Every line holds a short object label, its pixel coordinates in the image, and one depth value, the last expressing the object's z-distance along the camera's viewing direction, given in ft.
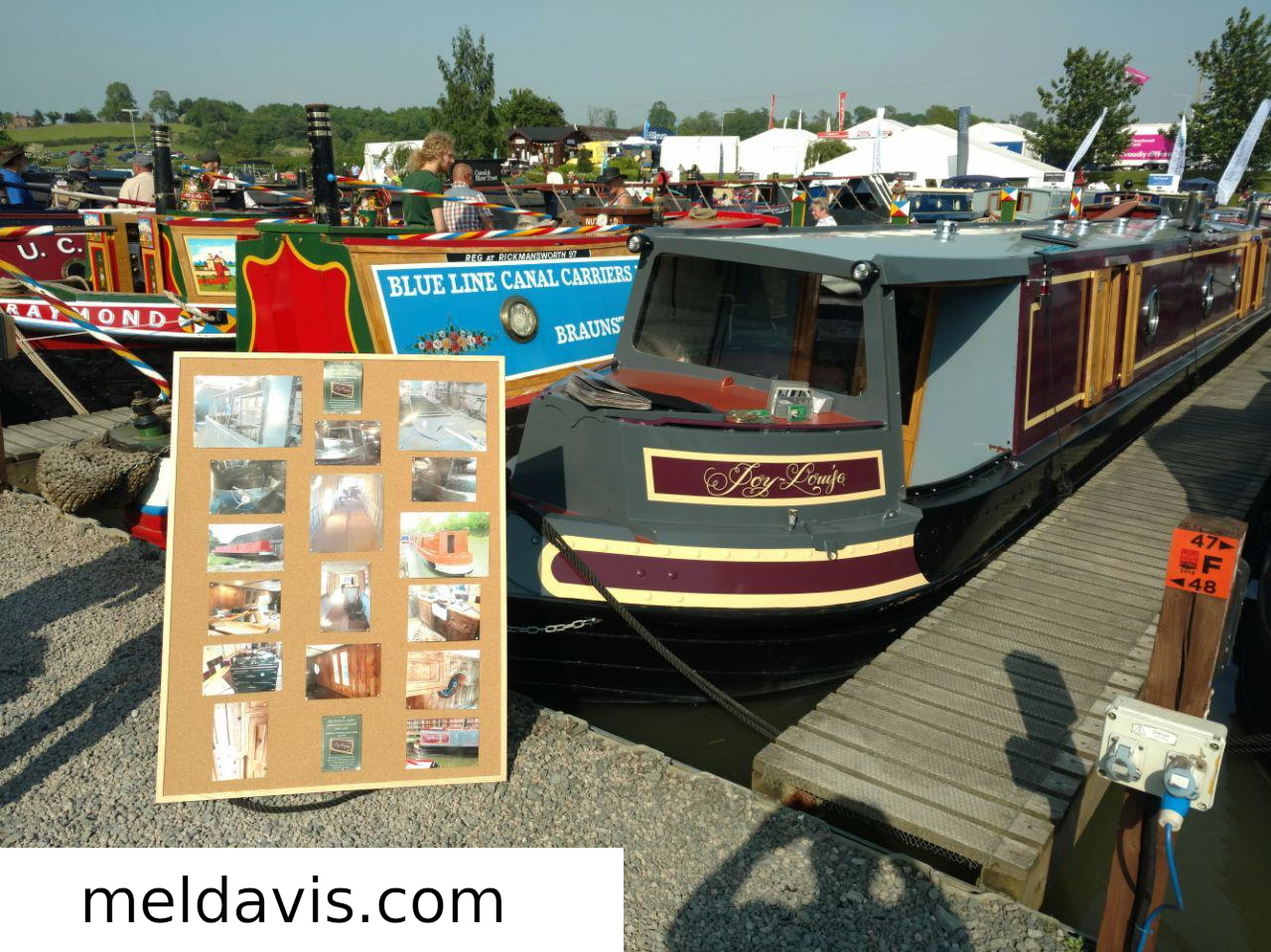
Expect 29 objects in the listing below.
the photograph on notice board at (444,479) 11.27
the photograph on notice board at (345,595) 11.17
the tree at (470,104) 160.45
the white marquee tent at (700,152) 211.82
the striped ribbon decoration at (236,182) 50.15
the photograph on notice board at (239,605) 11.03
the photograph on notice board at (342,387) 11.01
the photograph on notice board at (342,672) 11.24
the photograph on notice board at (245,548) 10.98
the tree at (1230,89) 133.39
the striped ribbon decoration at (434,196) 25.53
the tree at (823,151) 204.69
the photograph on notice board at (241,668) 11.06
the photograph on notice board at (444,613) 11.44
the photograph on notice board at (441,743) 11.63
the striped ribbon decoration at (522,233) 21.89
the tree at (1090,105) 140.15
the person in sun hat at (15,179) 39.32
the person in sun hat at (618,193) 37.63
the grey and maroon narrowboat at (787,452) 14.66
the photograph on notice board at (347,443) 11.01
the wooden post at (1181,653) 8.66
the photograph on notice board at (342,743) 11.40
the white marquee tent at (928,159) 136.87
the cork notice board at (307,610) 10.87
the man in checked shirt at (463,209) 26.32
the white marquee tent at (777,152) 214.90
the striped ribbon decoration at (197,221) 30.09
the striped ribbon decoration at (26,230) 27.88
